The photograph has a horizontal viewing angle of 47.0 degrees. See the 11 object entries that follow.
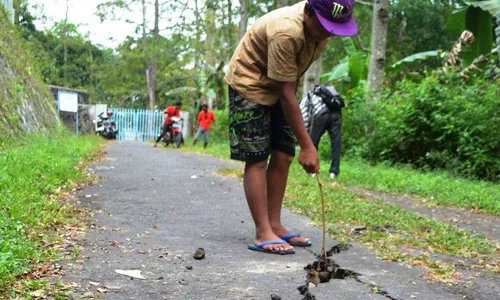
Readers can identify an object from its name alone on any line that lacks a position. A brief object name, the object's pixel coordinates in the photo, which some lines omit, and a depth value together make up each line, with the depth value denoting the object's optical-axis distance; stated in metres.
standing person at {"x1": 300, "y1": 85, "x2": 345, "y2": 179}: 7.76
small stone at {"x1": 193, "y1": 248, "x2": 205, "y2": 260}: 2.98
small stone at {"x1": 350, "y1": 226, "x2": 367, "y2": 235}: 4.05
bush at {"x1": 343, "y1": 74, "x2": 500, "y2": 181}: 9.12
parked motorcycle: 25.48
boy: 3.11
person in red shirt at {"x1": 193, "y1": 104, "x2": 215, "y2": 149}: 17.74
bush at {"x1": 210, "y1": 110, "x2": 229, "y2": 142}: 21.41
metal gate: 28.94
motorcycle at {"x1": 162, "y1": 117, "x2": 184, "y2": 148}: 17.98
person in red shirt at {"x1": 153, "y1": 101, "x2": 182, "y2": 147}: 17.91
